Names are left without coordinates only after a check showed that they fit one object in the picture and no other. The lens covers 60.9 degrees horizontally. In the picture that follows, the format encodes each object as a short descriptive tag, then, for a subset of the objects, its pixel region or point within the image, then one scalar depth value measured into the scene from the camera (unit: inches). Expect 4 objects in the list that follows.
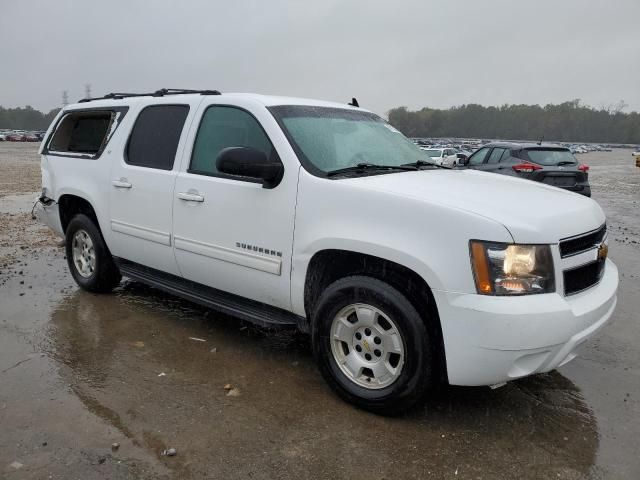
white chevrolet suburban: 111.7
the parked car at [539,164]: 456.8
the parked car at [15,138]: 2874.0
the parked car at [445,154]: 811.4
